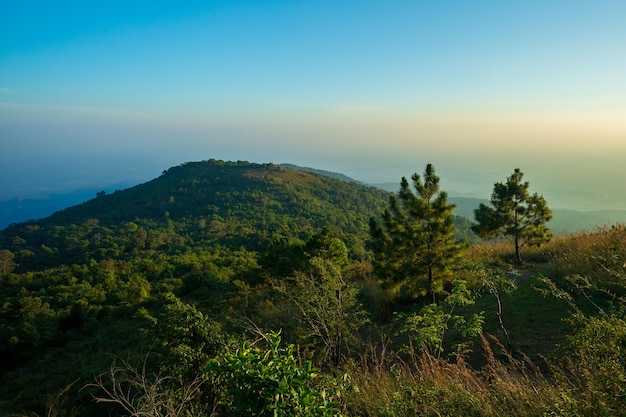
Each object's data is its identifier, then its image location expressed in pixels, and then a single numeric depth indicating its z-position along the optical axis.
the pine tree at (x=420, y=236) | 10.01
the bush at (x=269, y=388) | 2.03
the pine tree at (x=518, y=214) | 12.22
